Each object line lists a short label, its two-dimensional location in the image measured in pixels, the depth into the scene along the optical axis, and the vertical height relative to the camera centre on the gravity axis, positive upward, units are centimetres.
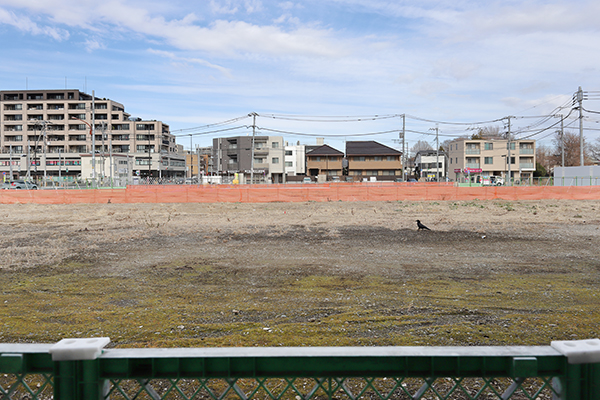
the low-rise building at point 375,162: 8794 +474
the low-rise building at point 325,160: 9044 +532
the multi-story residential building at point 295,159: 9681 +587
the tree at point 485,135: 9397 +1142
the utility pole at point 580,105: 4738 +904
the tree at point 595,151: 9944 +779
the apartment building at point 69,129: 9456 +1253
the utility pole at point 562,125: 6631 +942
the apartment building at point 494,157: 8333 +545
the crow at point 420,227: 1606 -153
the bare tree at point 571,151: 9200 +757
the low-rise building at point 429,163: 10038 +523
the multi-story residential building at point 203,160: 13352 +811
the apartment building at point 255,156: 9181 +632
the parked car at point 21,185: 4809 +7
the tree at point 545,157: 11056 +781
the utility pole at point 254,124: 6532 +918
